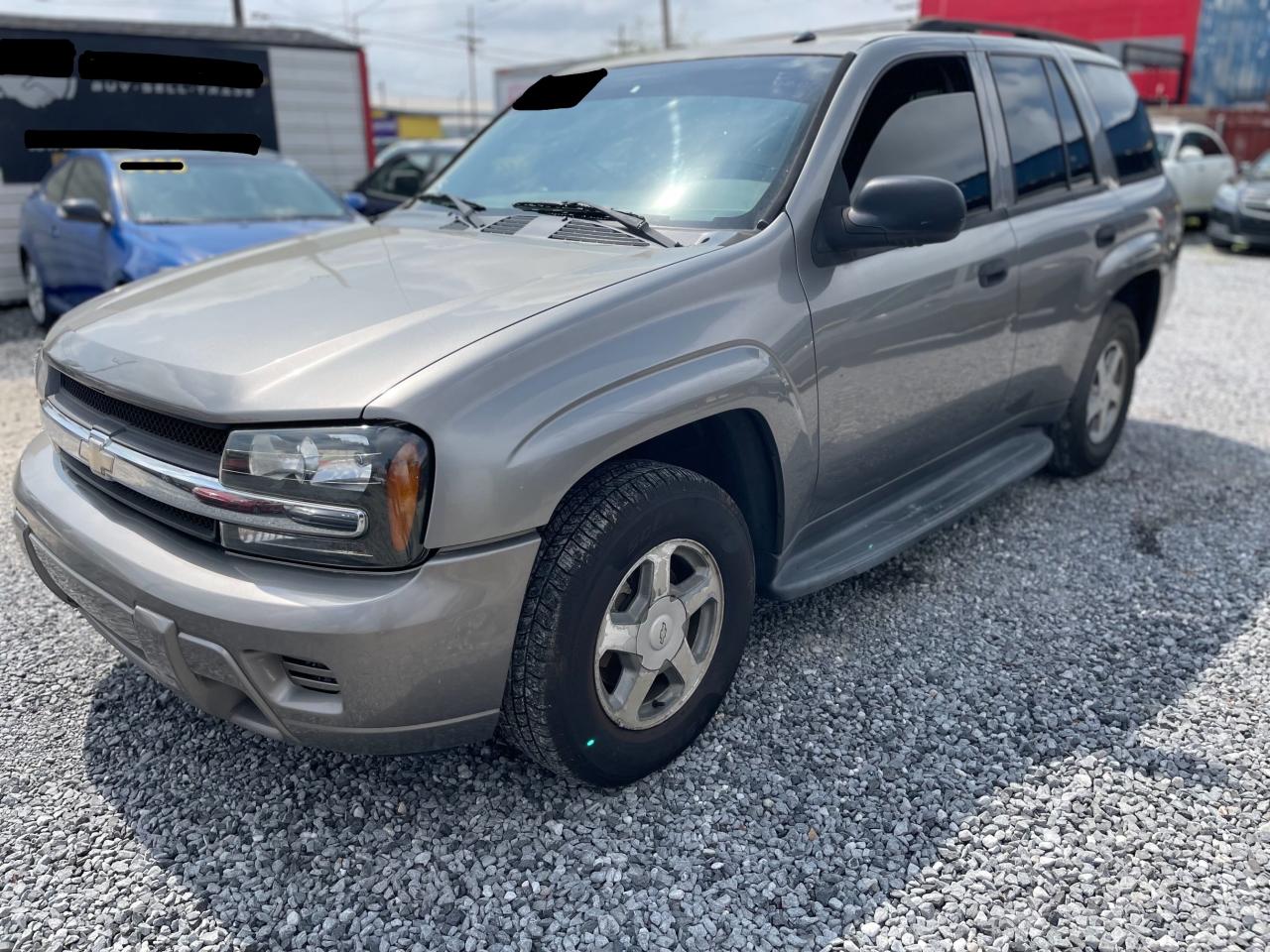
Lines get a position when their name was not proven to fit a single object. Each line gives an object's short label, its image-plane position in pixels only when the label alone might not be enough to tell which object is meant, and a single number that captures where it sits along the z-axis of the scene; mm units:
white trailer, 9727
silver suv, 1956
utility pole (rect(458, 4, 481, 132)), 73575
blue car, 6270
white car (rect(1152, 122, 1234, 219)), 14581
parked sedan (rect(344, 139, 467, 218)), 10086
